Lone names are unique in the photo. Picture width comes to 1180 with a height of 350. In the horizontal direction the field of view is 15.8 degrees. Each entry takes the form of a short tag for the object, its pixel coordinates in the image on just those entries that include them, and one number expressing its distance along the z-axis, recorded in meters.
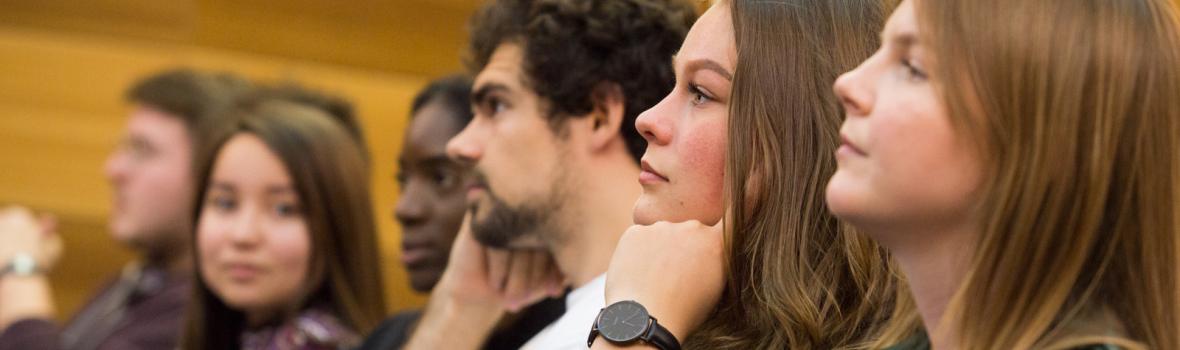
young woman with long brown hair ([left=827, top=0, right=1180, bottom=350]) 2.87
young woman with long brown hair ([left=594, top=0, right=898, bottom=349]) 3.10
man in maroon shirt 4.30
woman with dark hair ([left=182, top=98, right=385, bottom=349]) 4.04
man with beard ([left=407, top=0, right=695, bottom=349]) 3.57
